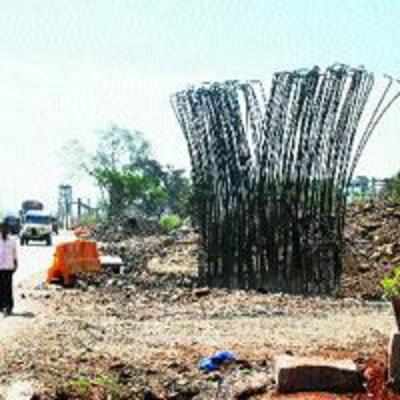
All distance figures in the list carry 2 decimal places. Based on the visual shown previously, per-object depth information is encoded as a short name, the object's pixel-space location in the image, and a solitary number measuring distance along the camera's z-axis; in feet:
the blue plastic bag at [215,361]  29.27
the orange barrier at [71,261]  68.69
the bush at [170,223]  165.56
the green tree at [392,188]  91.82
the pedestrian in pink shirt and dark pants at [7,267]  49.37
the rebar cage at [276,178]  52.85
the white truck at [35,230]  159.53
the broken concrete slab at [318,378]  25.58
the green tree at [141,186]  207.00
